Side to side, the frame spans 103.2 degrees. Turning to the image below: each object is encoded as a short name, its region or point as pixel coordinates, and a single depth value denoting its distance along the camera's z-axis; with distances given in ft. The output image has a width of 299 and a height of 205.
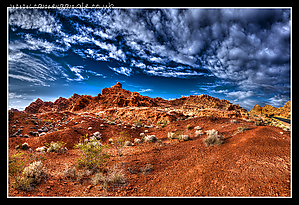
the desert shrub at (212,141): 19.69
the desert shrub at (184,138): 26.73
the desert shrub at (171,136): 30.81
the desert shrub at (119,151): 21.44
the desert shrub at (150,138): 28.93
